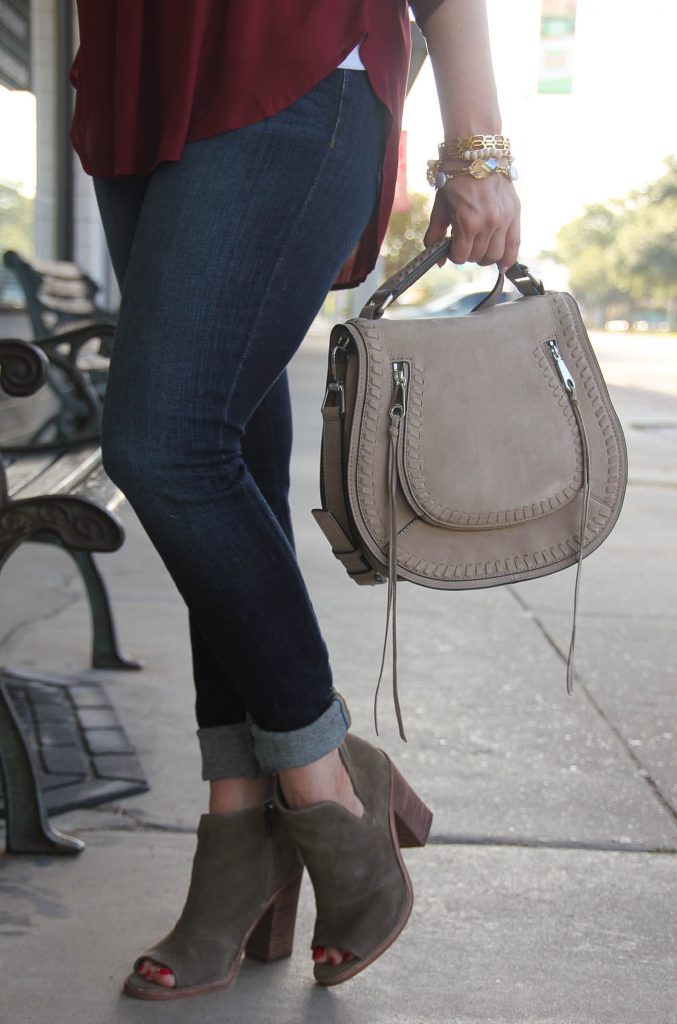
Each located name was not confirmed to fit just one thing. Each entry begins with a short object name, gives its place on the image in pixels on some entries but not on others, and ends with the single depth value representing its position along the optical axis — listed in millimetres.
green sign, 14211
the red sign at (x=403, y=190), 9827
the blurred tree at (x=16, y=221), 6531
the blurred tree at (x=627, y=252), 92625
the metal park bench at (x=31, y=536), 1957
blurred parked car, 26984
